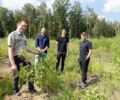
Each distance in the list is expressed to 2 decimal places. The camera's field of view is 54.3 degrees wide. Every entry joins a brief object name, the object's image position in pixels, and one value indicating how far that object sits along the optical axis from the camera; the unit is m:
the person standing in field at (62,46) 3.78
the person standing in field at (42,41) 3.46
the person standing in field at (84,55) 3.31
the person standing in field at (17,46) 2.52
